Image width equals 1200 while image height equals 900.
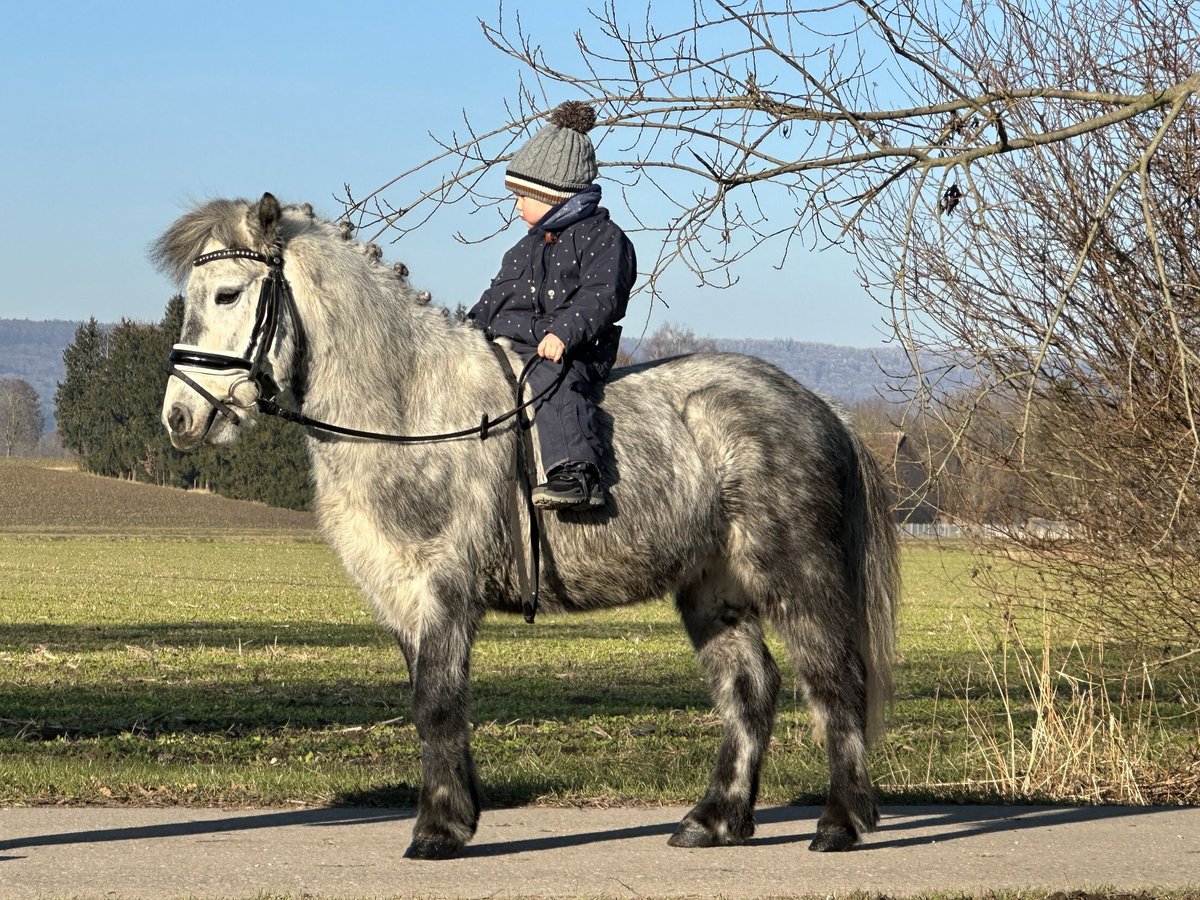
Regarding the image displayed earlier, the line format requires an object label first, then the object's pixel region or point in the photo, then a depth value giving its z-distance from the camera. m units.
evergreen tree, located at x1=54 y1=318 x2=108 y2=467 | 106.00
